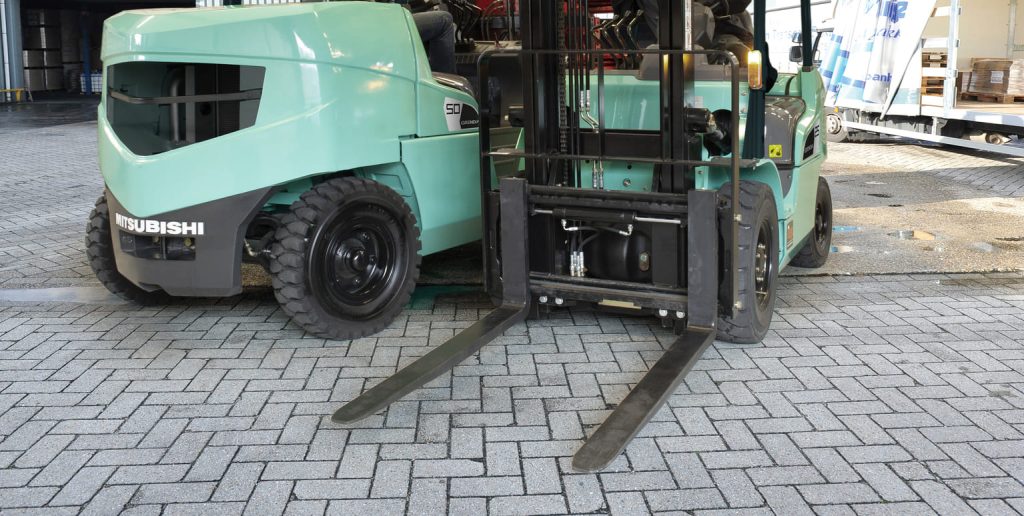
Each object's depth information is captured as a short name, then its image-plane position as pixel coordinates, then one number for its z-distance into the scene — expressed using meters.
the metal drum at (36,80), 28.66
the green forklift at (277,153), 4.54
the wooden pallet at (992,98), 12.22
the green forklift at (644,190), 4.45
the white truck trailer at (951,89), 11.55
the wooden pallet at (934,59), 12.65
